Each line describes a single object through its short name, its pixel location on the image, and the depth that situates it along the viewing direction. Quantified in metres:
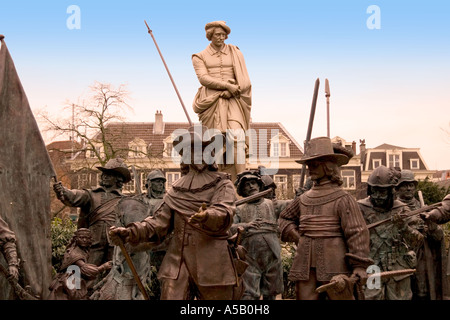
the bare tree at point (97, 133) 28.97
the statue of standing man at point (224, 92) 15.45
